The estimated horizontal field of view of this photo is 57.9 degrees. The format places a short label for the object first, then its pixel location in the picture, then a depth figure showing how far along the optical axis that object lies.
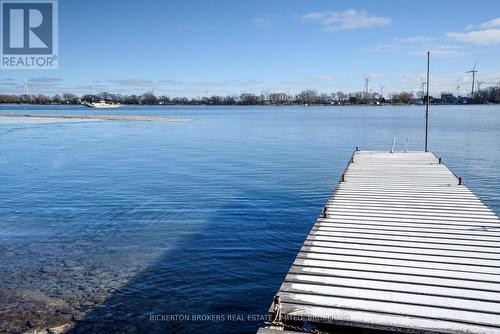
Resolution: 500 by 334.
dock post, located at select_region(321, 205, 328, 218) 9.21
